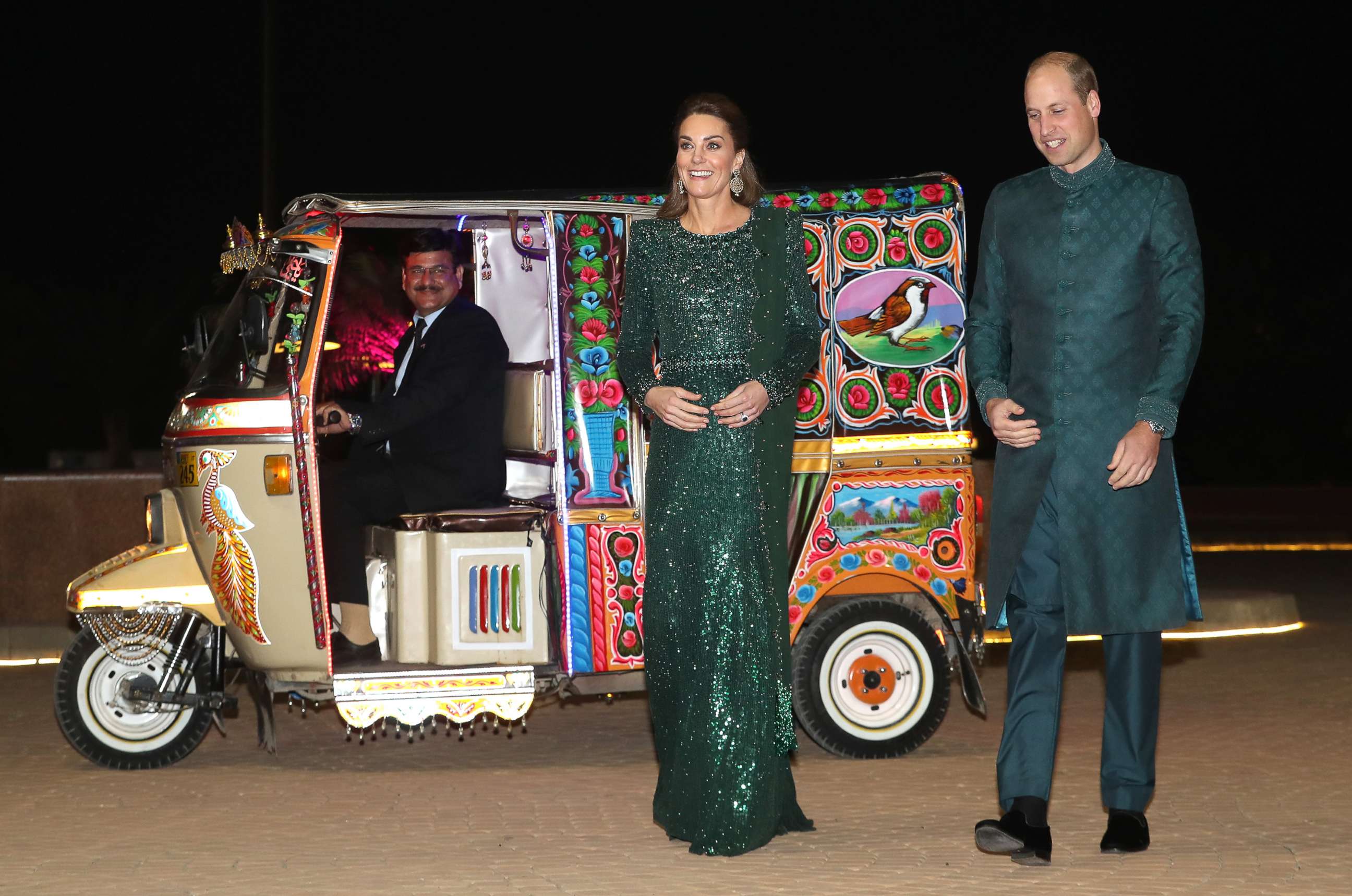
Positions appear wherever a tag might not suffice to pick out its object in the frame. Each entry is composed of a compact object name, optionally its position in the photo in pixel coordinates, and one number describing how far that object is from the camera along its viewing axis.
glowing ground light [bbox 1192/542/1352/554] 19.62
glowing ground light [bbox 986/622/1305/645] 11.70
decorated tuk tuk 6.98
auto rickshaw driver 7.58
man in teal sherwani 5.15
